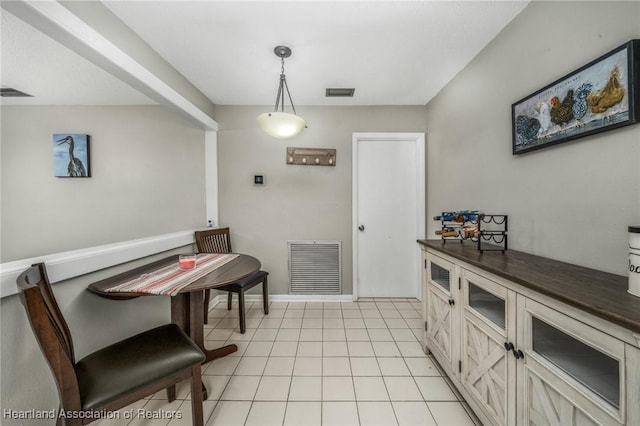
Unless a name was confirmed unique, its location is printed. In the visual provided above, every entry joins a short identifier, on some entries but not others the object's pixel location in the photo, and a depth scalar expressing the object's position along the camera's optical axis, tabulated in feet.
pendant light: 5.54
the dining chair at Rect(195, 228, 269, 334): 7.14
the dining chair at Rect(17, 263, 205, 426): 2.82
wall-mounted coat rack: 9.30
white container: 2.41
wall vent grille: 9.59
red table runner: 4.11
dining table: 4.24
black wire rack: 4.93
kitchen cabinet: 2.20
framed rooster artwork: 3.15
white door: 9.63
